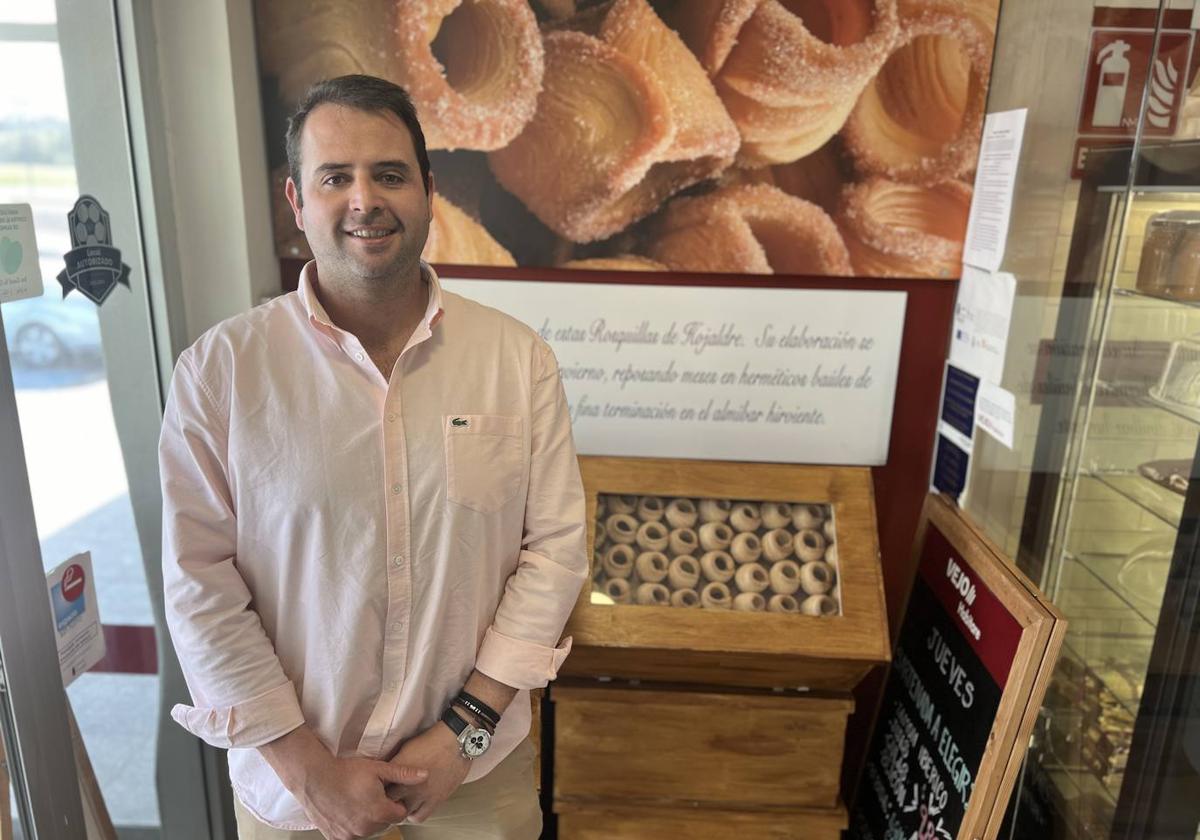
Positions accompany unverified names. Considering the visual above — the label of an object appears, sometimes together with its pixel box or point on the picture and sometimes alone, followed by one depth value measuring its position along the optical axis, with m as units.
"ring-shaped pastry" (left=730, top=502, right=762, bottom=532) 1.95
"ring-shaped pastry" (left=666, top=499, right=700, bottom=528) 1.95
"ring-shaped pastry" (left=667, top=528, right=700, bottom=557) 1.92
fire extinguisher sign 1.49
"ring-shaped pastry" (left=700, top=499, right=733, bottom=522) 1.96
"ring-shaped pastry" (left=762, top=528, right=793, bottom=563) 1.91
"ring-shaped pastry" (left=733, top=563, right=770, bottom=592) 1.88
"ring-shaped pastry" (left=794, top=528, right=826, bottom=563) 1.90
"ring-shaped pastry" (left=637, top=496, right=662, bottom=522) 1.95
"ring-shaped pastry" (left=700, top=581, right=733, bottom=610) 1.86
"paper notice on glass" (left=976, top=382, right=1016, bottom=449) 1.85
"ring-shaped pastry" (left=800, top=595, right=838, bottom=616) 1.83
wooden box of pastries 1.77
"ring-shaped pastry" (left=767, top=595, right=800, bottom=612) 1.85
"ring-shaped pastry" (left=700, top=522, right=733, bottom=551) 1.93
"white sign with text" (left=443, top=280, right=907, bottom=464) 2.06
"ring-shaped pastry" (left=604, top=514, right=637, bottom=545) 1.92
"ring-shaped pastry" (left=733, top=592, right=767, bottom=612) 1.85
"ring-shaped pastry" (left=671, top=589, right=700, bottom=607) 1.86
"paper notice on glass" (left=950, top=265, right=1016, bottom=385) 1.86
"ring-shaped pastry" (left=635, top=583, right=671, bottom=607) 1.86
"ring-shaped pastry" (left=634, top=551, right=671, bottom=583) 1.89
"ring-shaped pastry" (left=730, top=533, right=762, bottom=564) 1.91
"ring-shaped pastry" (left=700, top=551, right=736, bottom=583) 1.90
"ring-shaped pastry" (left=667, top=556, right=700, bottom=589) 1.89
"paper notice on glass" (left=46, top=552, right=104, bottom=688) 1.47
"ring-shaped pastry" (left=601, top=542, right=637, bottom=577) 1.89
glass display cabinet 1.47
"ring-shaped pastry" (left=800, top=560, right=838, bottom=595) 1.86
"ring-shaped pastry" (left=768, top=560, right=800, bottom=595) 1.88
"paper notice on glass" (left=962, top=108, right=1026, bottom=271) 1.83
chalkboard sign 1.48
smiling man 1.20
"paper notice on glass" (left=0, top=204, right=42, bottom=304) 1.33
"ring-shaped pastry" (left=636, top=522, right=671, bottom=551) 1.92
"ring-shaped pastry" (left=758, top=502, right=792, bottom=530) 1.95
